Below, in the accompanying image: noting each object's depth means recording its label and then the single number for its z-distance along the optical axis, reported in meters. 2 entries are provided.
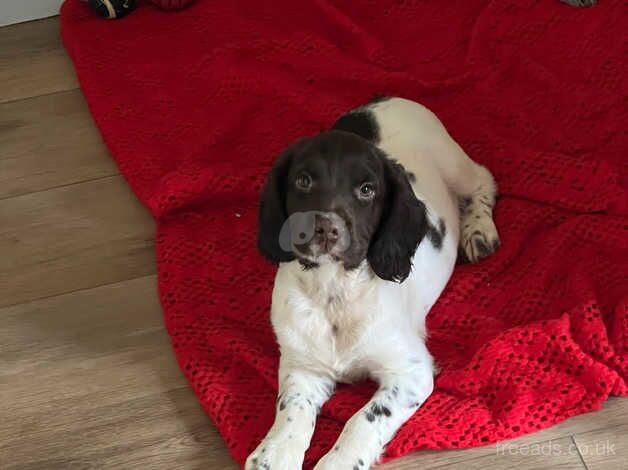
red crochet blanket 2.45
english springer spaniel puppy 2.19
